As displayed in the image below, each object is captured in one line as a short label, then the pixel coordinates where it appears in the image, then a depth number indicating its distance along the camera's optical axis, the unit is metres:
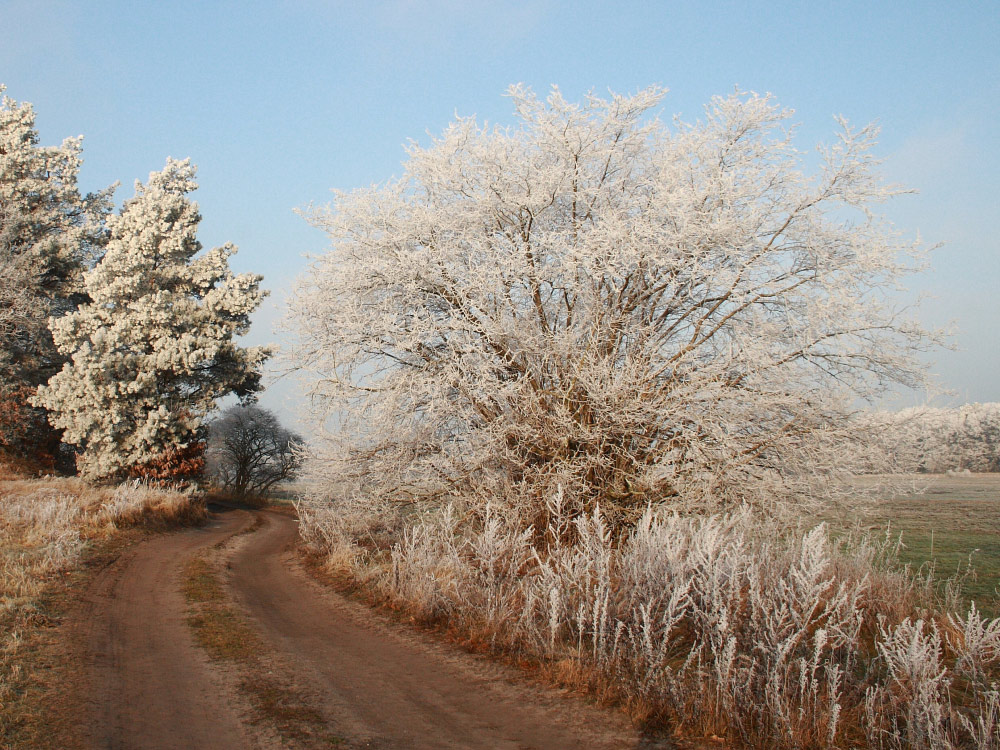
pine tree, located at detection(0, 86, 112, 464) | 20.02
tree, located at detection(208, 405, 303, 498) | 33.35
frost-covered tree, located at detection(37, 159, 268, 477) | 19.05
